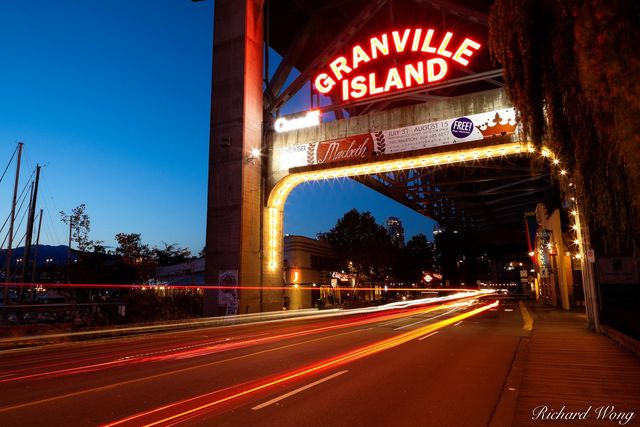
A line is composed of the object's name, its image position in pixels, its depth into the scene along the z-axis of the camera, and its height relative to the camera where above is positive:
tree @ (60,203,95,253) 38.19 +5.69
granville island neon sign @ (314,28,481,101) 28.16 +14.49
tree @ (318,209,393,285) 61.72 +5.62
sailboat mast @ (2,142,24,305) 31.48 +5.60
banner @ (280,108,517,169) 24.97 +8.71
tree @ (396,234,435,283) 78.74 +4.29
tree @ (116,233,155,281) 39.09 +2.84
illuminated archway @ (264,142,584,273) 25.64 +7.34
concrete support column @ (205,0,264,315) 28.98 +8.94
